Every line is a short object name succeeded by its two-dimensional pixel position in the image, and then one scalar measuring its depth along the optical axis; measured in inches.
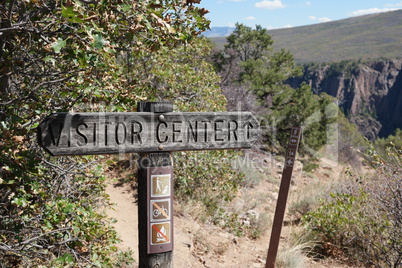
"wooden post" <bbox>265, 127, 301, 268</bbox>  177.5
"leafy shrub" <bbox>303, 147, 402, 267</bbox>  194.2
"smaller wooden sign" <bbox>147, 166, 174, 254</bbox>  89.0
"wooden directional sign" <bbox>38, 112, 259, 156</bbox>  79.9
